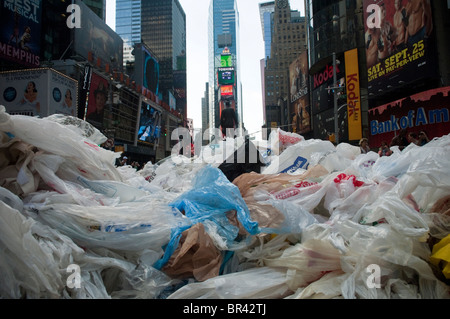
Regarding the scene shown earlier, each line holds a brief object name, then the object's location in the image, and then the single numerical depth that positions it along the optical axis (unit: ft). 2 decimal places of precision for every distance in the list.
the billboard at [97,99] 74.02
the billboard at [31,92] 46.21
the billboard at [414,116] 36.70
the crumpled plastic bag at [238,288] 5.14
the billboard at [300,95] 104.01
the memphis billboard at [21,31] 54.29
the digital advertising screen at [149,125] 113.64
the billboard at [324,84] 78.83
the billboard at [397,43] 40.40
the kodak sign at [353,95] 71.72
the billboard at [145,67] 123.03
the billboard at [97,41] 81.25
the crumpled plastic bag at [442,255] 4.53
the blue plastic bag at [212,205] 6.22
